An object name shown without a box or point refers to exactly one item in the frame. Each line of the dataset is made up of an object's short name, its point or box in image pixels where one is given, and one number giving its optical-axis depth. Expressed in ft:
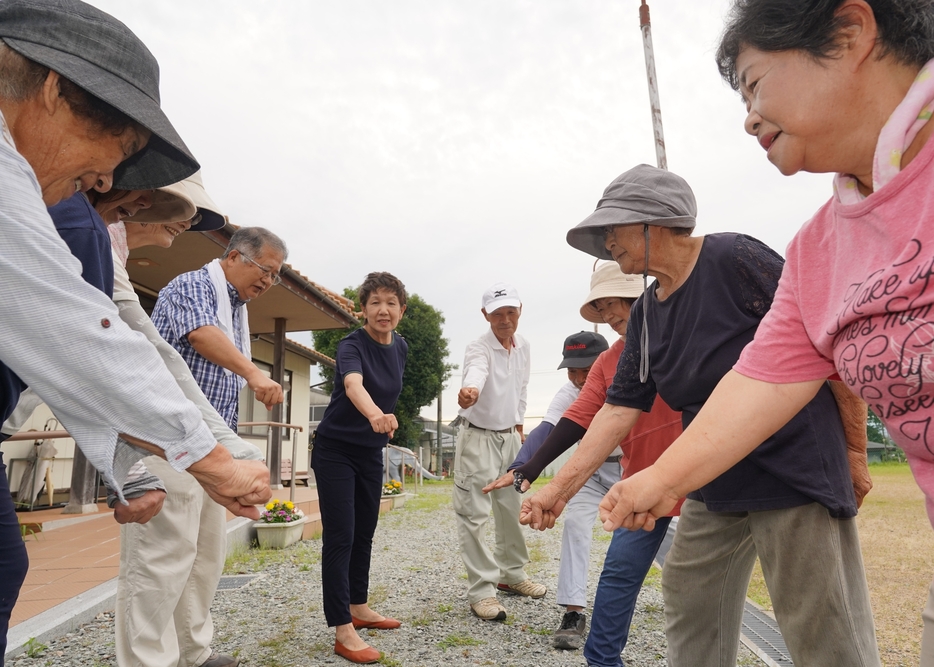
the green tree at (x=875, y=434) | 214.44
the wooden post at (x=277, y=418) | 41.96
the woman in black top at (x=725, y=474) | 6.18
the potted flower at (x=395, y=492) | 44.29
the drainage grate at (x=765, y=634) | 11.57
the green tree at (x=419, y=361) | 103.19
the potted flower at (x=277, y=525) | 23.34
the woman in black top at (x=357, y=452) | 12.21
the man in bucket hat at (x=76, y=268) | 3.79
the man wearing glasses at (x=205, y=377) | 8.96
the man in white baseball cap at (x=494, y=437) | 16.25
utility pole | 32.32
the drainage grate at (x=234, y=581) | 17.37
